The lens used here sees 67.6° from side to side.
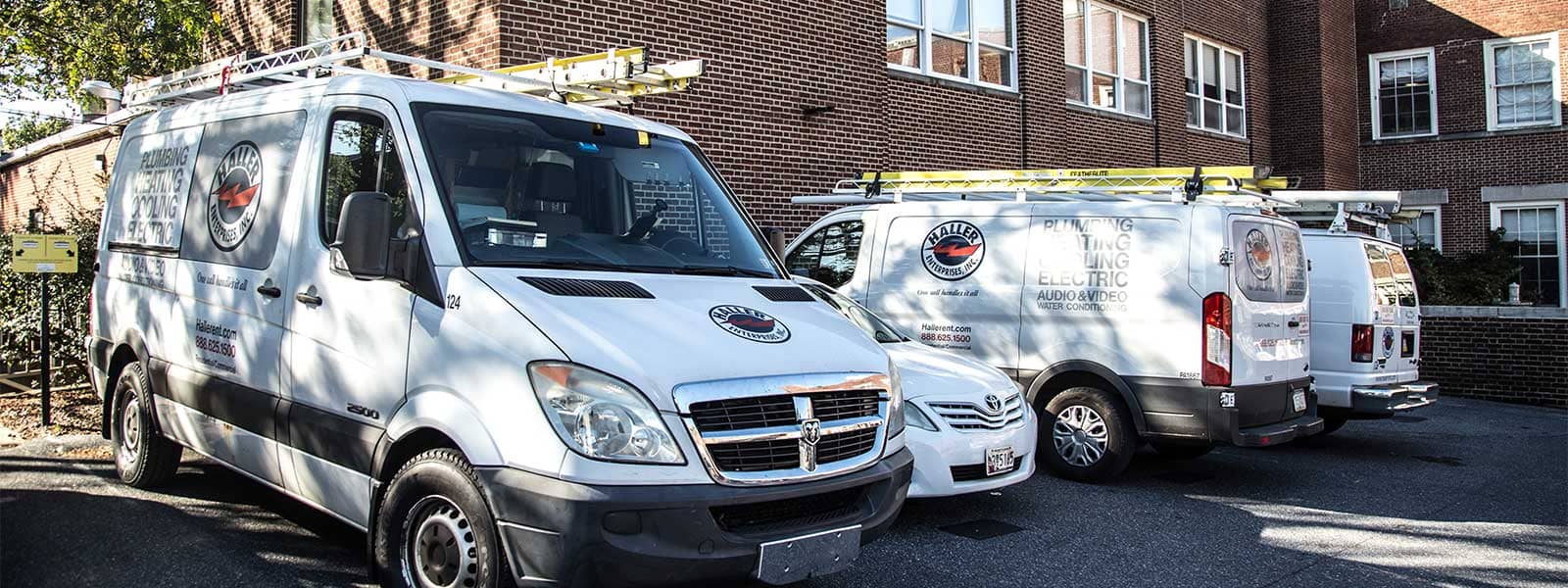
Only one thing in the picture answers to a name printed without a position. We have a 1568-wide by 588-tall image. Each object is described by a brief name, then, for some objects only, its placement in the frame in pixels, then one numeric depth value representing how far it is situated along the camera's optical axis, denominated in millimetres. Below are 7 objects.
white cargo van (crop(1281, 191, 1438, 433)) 9453
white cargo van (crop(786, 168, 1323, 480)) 7871
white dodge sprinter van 3898
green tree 14891
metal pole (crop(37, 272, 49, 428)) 9312
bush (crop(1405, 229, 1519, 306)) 17281
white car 6668
